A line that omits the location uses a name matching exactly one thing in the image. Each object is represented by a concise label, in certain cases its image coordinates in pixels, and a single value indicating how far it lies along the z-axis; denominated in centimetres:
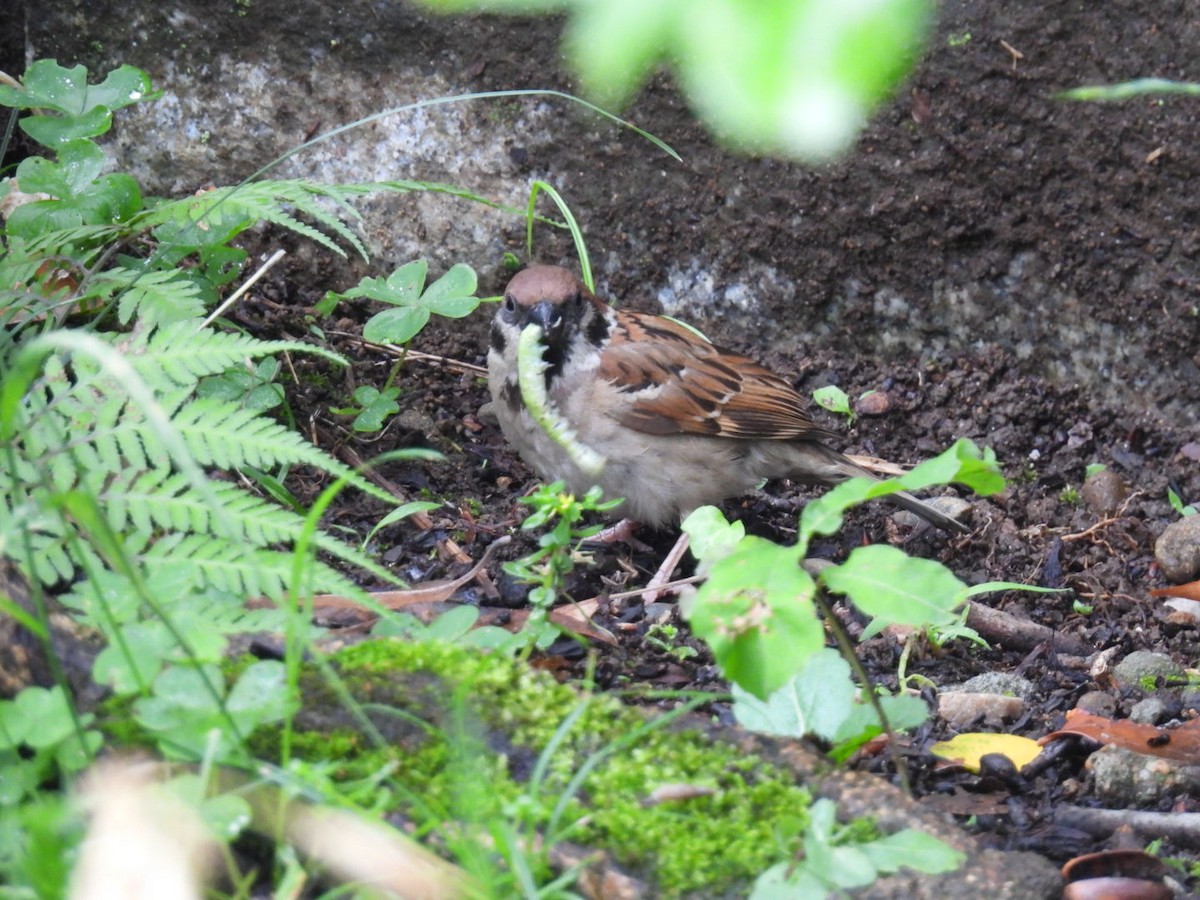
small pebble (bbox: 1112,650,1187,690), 723
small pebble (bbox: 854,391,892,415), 1018
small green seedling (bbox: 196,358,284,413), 812
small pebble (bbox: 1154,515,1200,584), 852
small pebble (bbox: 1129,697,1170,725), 662
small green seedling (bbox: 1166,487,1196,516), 934
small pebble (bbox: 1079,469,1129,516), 938
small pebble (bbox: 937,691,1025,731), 663
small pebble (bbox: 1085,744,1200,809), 553
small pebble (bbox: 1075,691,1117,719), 672
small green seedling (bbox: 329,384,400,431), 863
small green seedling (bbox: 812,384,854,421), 1030
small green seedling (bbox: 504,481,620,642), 558
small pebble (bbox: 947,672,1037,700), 703
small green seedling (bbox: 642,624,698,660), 675
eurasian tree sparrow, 959
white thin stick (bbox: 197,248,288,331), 821
